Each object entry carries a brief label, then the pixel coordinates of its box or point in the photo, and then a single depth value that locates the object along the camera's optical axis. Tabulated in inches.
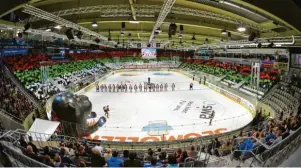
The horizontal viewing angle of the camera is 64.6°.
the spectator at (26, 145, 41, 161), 226.1
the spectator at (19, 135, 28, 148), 267.2
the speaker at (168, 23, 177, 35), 540.4
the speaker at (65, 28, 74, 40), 629.0
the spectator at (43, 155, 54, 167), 219.4
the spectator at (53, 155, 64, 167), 225.2
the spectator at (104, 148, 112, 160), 288.2
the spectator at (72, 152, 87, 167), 238.2
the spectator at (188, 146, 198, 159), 295.1
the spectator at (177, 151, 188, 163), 269.4
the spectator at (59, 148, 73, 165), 243.9
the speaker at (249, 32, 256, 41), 614.3
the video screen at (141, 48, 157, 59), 1699.1
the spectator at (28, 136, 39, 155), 253.2
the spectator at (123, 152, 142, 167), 208.1
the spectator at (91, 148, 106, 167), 228.5
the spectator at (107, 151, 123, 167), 217.9
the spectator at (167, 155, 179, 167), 231.0
